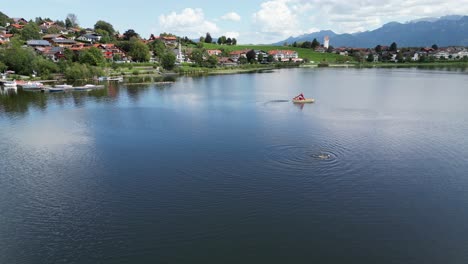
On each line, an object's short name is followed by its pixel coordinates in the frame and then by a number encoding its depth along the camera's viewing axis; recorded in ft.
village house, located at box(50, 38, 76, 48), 416.75
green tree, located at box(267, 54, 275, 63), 628.49
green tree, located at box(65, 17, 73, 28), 631.56
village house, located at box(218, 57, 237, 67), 515.91
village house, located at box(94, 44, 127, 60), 398.31
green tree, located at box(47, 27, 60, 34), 510.46
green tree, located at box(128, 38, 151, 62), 415.64
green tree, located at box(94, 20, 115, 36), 586.86
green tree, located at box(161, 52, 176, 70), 400.88
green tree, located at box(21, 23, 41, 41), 427.74
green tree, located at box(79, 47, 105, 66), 338.95
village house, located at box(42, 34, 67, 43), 429.09
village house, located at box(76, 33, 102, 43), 492.54
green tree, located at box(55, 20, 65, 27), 622.58
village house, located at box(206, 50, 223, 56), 584.97
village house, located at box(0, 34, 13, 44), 396.96
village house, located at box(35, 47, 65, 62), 361.63
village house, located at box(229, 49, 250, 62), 598.34
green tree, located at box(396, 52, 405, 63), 643.86
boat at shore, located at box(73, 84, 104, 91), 246.43
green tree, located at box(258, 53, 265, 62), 613.02
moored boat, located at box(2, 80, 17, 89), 246.06
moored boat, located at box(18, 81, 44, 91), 241.55
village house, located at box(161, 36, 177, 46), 606.63
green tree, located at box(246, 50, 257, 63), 585.96
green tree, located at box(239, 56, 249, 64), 555.41
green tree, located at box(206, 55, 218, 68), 466.13
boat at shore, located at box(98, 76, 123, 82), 308.81
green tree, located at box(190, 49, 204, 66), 462.19
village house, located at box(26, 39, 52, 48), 383.76
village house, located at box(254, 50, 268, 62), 616.55
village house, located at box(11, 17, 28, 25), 538.55
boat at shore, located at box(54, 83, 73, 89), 239.09
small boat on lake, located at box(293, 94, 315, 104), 186.29
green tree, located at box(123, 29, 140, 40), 553.48
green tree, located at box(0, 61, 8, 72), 285.10
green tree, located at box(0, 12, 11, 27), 500.33
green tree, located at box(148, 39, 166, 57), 451.53
